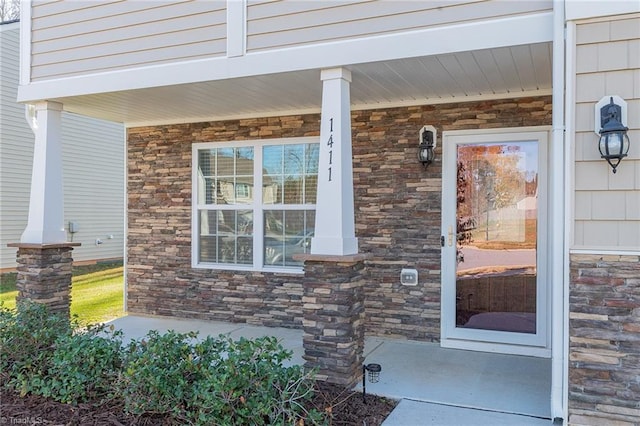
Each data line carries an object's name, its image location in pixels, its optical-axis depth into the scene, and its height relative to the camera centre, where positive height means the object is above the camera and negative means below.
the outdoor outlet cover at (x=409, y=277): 5.26 -0.68
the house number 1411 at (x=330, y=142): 4.02 +0.56
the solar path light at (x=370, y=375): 3.60 -1.29
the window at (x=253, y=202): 5.89 +0.11
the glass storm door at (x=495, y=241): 4.80 -0.29
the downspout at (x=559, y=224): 3.21 -0.07
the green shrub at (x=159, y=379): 3.21 -1.11
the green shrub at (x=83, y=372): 3.54 -1.17
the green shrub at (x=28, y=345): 3.80 -1.09
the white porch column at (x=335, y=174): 3.96 +0.31
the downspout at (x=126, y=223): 6.82 -0.17
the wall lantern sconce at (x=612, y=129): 2.95 +0.50
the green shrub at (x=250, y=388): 2.97 -1.11
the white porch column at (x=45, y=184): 5.24 +0.27
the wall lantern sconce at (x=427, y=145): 5.11 +0.69
